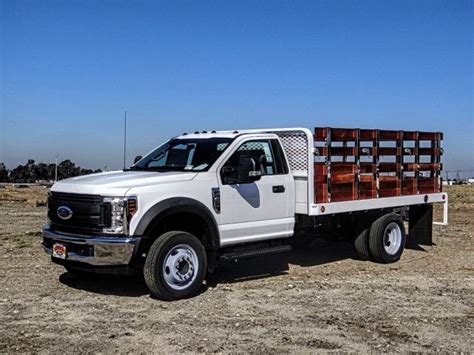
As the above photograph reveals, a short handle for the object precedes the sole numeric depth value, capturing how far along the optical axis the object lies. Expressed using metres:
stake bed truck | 7.79
